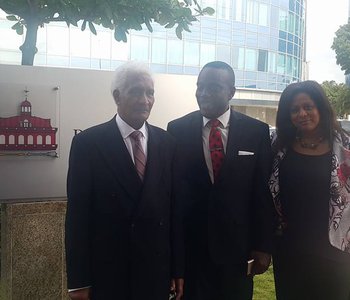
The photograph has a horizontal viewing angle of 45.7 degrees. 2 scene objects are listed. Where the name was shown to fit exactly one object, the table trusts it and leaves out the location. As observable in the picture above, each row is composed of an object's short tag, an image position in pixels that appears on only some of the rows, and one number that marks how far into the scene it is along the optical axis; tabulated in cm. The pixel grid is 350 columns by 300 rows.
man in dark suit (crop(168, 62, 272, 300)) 284
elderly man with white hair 238
